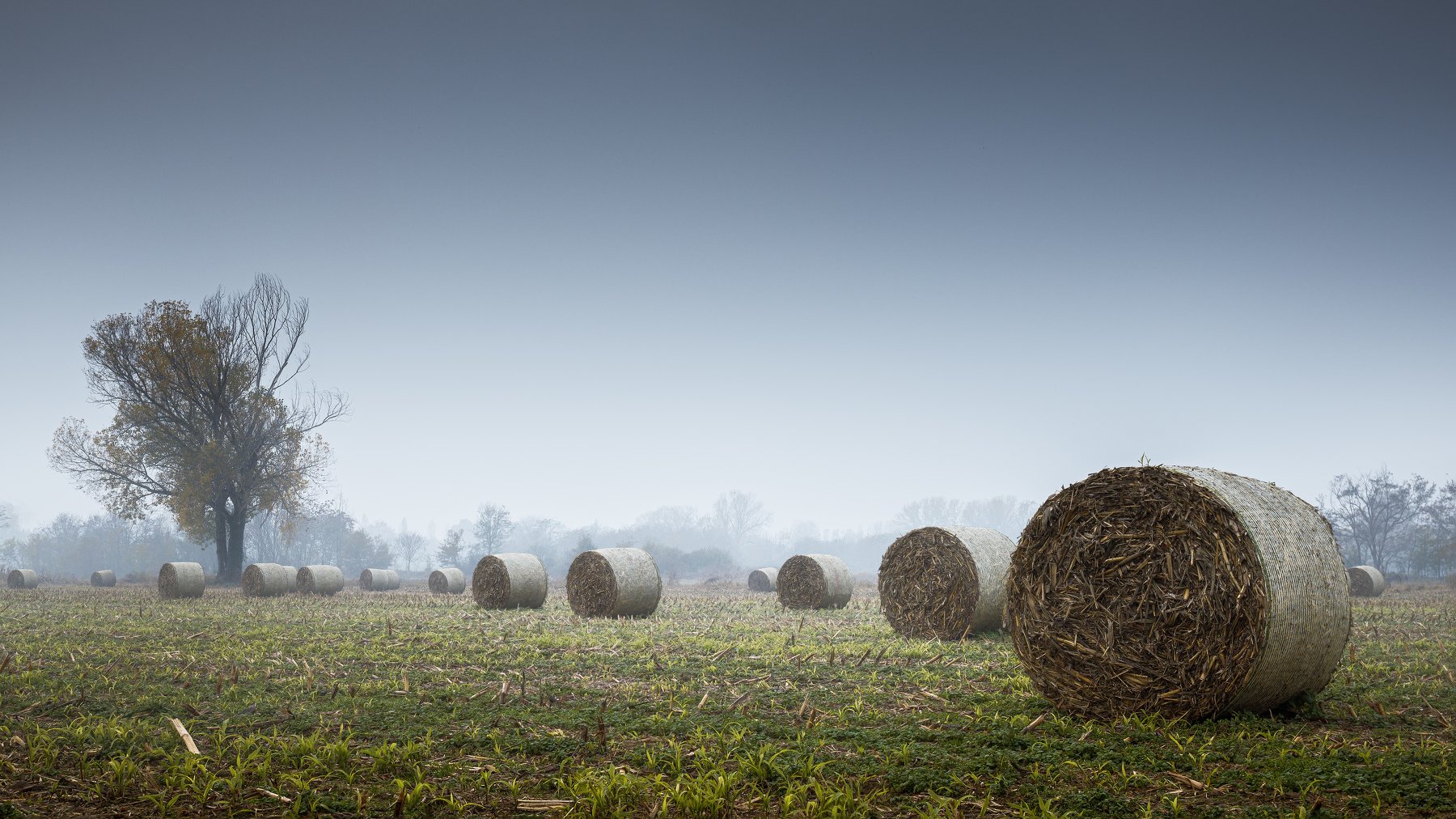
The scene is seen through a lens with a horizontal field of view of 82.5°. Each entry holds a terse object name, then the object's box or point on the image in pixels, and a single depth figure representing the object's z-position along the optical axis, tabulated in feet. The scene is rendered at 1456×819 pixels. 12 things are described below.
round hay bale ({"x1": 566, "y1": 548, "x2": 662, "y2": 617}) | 58.23
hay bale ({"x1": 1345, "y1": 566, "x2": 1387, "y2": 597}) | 94.22
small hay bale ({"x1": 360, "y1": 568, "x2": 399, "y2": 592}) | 131.95
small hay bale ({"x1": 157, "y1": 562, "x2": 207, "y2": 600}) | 84.89
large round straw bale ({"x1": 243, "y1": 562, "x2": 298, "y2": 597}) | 89.56
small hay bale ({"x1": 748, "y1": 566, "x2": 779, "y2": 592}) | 128.16
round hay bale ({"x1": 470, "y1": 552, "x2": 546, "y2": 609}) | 66.49
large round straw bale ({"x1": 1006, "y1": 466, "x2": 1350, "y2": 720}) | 22.44
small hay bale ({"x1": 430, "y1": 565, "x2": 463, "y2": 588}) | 112.88
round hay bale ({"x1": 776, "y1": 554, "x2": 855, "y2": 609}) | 70.79
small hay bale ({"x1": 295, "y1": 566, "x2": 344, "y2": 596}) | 94.94
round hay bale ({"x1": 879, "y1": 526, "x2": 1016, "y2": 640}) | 44.37
